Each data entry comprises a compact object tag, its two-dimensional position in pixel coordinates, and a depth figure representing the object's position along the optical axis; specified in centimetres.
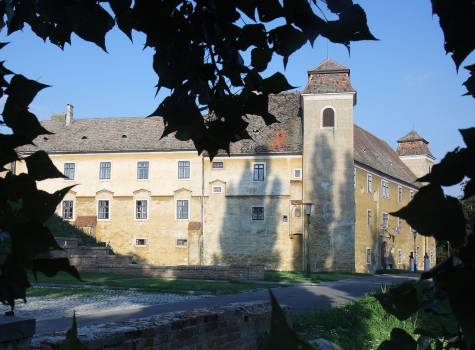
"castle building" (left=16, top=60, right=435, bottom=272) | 3650
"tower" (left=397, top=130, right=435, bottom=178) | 5591
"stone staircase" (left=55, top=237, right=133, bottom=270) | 2641
